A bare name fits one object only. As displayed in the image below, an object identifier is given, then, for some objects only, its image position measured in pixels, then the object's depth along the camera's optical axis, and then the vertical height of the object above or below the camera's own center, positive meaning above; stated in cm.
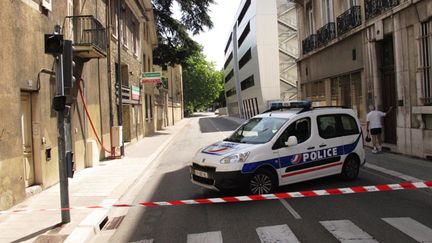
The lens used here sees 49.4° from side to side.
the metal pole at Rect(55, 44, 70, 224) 743 +2
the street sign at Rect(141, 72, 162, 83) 2834 +308
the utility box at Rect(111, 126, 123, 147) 1802 -22
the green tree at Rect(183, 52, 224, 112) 10338 +944
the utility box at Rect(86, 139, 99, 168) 1548 -74
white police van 896 -58
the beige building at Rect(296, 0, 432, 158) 1471 +227
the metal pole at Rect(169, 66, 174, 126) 6119 +518
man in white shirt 1655 -19
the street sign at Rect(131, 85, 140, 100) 2611 +208
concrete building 5397 +864
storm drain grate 787 -162
